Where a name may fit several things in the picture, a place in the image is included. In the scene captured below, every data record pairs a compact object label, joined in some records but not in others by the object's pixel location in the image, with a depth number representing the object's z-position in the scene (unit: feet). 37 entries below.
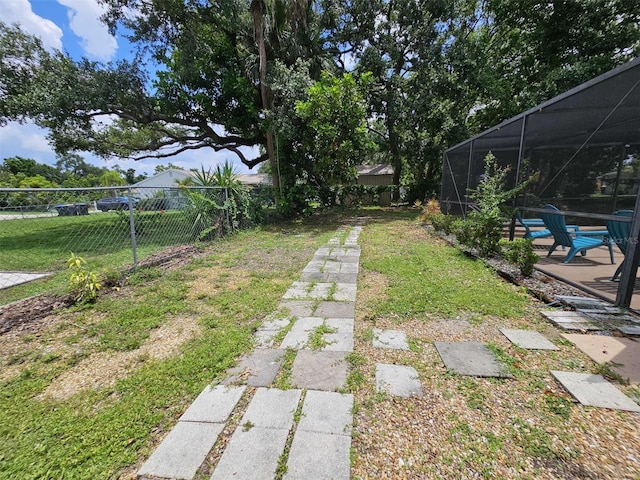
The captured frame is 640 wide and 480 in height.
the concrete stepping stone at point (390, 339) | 7.53
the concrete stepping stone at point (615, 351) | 6.25
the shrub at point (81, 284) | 10.49
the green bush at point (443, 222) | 21.29
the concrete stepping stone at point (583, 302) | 9.21
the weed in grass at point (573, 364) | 6.46
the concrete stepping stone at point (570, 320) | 8.13
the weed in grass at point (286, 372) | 6.03
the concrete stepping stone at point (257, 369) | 6.20
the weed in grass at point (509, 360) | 6.39
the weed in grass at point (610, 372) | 5.94
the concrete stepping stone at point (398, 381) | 5.82
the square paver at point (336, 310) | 9.42
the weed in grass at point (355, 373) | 5.97
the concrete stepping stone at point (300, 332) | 7.68
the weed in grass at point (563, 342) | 7.37
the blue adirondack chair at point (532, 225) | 15.32
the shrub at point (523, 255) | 12.00
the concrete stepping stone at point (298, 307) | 9.60
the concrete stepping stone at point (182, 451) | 4.22
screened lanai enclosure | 9.14
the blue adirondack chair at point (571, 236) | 12.53
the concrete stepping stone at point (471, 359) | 6.41
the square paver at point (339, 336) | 7.45
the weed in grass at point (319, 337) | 7.55
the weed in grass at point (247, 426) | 4.94
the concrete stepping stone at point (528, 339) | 7.35
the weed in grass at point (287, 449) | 4.16
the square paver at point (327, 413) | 4.94
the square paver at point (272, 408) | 5.08
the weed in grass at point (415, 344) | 7.37
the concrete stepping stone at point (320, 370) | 6.06
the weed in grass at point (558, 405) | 5.20
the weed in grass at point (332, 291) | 10.82
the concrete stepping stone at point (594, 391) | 5.33
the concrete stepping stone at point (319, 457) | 4.13
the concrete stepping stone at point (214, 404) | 5.22
